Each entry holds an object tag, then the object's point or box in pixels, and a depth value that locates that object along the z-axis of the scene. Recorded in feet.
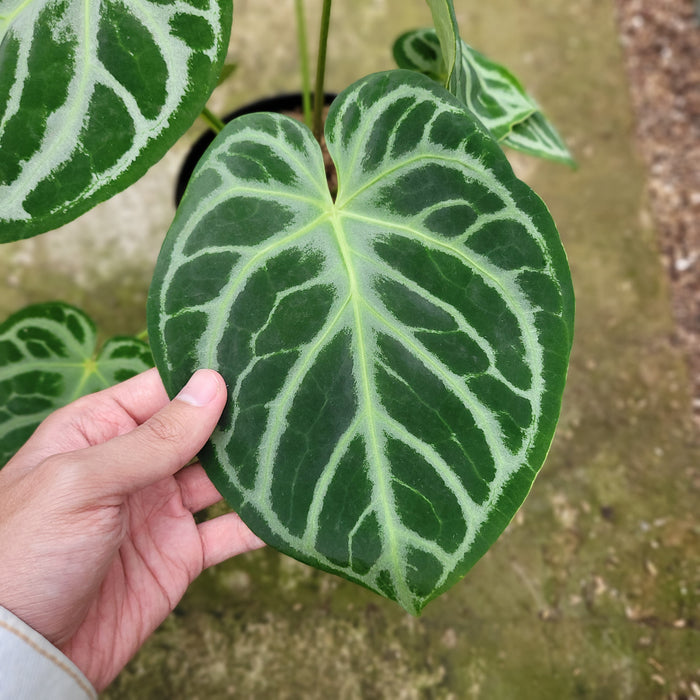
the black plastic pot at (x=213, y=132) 1.56
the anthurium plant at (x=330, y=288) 0.87
